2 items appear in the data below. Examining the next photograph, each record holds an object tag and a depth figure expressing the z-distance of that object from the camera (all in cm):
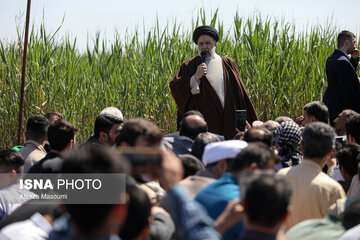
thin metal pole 1345
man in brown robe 1317
